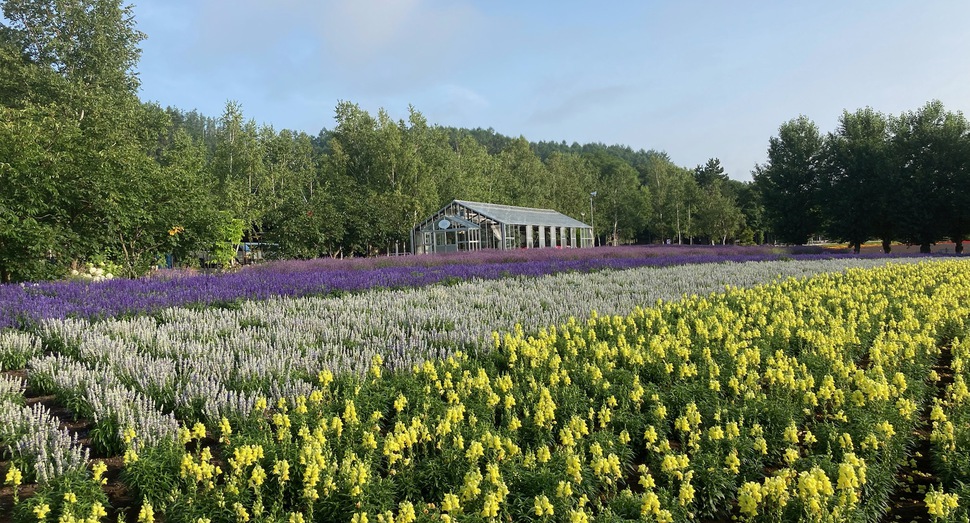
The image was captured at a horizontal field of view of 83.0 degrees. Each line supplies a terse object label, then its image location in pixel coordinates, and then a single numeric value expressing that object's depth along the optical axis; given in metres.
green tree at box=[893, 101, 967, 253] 32.44
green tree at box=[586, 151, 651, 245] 67.00
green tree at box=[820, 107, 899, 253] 34.47
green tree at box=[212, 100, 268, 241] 33.06
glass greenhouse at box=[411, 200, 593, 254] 37.21
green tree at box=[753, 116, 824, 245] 41.47
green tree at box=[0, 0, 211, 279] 12.80
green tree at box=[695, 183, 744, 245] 60.75
